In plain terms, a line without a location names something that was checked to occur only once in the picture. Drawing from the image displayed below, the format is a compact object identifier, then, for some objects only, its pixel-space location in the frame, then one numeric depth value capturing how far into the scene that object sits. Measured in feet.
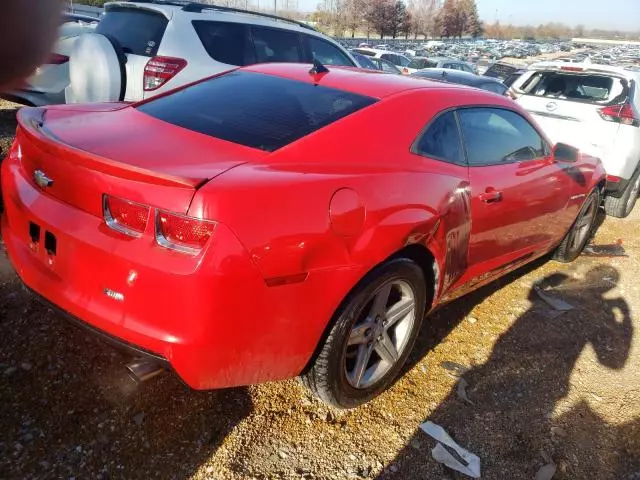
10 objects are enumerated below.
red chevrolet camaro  5.83
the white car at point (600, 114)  19.51
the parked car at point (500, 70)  58.23
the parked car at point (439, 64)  71.67
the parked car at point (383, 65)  49.96
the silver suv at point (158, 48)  15.51
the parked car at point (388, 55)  64.32
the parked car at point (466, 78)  38.01
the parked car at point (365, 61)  41.22
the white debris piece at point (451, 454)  7.48
